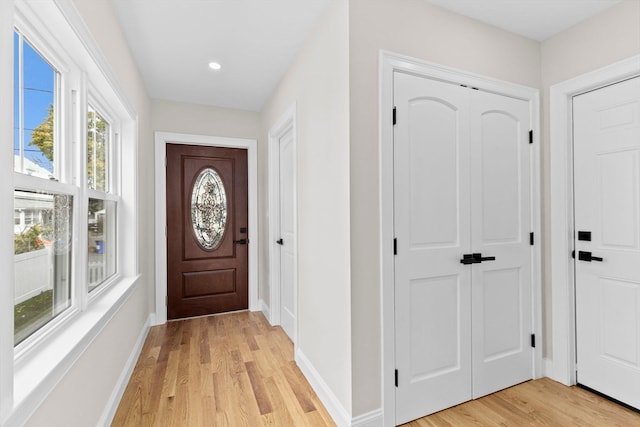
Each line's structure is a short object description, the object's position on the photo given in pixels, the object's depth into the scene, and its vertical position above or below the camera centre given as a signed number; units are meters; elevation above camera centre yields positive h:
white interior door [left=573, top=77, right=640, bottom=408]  1.89 -0.16
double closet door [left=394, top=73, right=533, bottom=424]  1.81 -0.19
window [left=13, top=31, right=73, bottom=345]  1.18 +0.05
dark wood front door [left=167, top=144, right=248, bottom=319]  3.60 -0.17
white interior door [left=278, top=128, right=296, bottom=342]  3.01 -0.15
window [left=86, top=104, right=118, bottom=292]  1.97 +0.10
